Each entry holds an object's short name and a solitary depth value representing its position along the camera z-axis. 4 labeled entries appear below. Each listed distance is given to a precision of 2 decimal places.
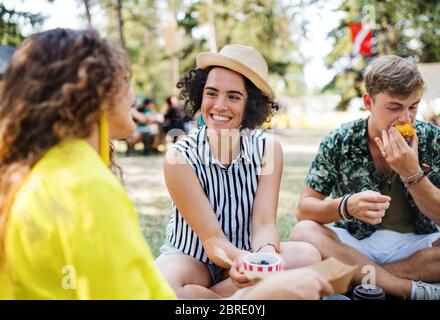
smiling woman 2.51
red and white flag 13.27
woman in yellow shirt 1.21
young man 2.67
